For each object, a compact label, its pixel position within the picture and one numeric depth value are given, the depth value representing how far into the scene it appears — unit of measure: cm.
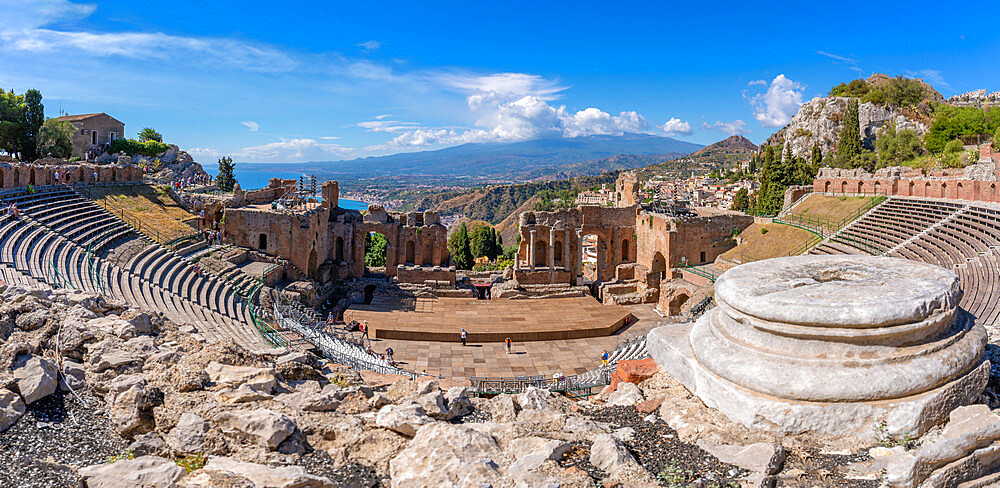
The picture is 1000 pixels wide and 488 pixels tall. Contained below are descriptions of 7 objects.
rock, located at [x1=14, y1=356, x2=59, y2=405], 668
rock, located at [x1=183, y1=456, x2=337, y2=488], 473
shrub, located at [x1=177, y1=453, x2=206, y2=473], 564
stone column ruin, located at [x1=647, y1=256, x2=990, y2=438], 635
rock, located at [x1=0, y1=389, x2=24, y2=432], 611
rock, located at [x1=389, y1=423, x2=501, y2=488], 528
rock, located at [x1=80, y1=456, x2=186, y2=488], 470
